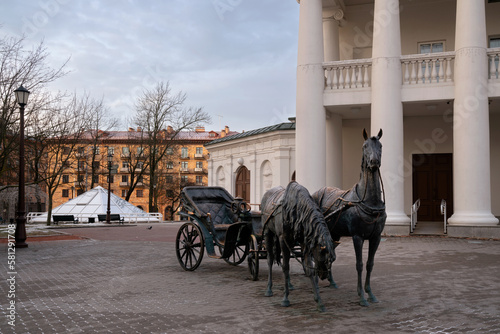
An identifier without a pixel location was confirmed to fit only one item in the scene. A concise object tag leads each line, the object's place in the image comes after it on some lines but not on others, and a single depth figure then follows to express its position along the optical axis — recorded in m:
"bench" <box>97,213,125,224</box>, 32.94
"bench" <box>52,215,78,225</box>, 29.86
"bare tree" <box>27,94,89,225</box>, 20.37
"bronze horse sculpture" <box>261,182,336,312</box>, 5.76
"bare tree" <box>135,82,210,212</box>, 45.88
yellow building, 84.44
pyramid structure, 36.88
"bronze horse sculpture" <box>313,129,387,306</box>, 6.51
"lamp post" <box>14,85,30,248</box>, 14.60
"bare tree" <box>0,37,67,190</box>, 15.83
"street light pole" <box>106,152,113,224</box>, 32.28
